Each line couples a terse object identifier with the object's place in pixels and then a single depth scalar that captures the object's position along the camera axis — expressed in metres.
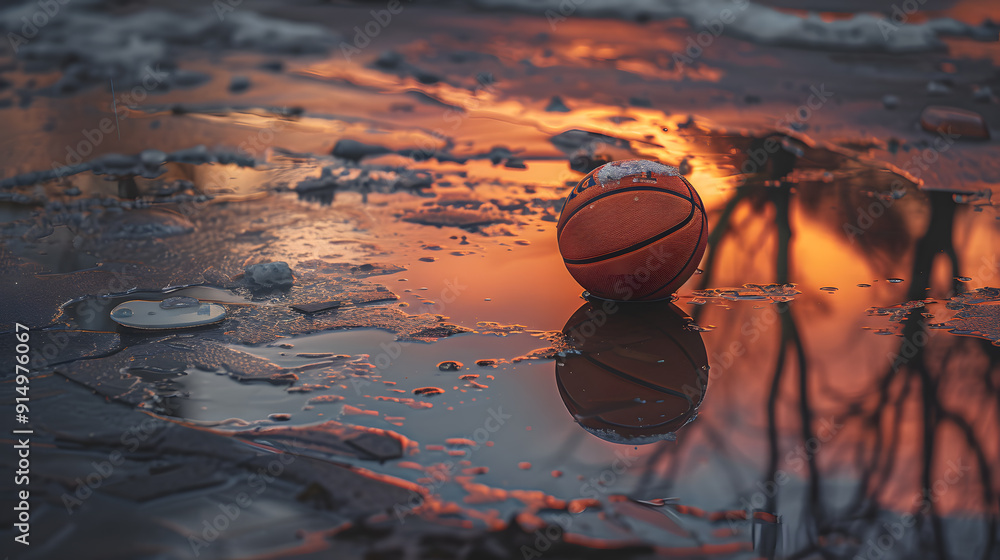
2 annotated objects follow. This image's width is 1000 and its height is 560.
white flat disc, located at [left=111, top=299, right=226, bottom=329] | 3.91
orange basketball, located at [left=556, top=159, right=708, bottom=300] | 4.12
